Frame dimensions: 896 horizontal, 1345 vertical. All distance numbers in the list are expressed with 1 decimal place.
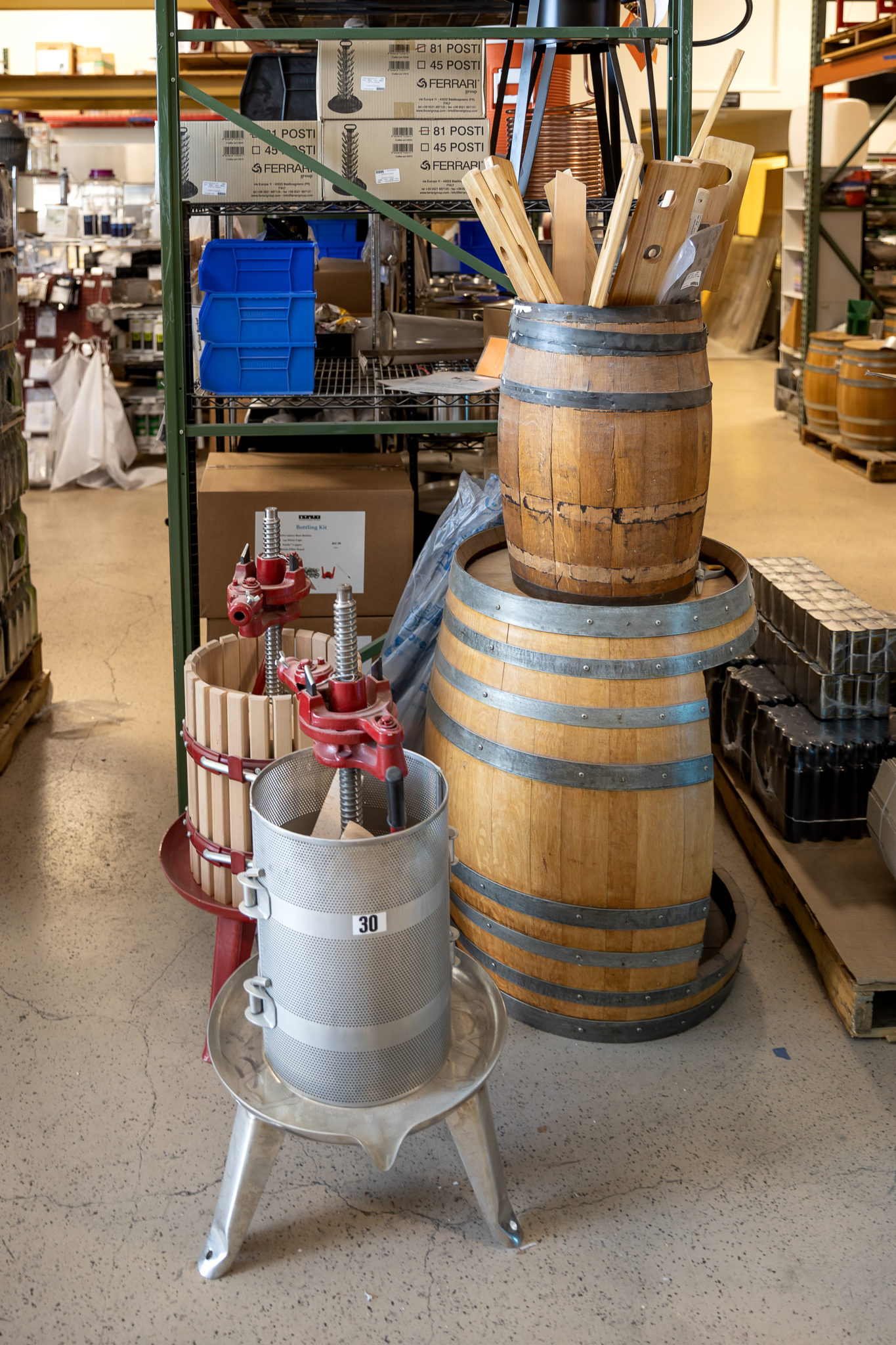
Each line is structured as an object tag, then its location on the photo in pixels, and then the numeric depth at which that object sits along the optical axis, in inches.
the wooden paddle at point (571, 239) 86.7
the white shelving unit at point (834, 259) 364.5
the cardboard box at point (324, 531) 129.8
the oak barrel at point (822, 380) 336.5
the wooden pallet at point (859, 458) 299.9
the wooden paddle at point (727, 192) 86.2
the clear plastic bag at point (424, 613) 121.3
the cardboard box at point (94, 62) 364.2
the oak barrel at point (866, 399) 303.7
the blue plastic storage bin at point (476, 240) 230.1
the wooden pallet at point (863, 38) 305.4
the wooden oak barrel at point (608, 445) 86.2
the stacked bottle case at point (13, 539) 146.1
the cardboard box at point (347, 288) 220.2
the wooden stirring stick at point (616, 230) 76.6
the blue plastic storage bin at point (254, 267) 120.6
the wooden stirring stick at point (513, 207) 84.2
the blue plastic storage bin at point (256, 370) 123.3
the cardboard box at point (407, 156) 119.8
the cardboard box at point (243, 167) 118.4
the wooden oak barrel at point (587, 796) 87.4
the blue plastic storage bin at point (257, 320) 121.9
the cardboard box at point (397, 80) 118.5
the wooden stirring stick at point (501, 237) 85.4
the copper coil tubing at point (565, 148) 129.6
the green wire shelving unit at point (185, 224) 112.0
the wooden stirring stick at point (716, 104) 92.2
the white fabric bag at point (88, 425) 295.6
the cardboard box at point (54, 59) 363.6
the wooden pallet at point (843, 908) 96.5
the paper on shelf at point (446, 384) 125.4
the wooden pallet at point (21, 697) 143.7
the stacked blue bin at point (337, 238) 244.5
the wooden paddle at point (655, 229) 81.0
